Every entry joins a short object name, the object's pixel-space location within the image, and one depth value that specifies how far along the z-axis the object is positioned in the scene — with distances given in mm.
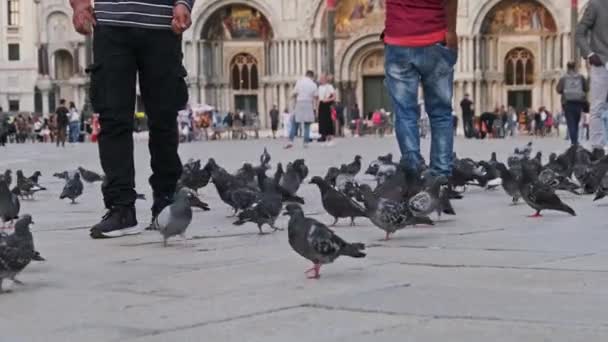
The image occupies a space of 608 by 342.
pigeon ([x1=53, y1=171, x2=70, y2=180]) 11166
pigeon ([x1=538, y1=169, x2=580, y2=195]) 9258
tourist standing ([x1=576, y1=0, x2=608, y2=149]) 11742
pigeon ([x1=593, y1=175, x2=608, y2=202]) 8484
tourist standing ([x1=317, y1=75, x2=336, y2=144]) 27312
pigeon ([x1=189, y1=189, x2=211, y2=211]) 8115
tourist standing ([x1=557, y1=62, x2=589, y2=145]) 17828
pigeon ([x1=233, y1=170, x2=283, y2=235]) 6832
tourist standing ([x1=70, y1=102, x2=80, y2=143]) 39766
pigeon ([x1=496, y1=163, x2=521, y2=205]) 8562
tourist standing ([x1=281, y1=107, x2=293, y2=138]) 42725
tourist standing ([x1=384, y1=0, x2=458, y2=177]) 7941
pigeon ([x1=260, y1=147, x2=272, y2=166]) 13017
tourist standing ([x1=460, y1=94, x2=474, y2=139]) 39719
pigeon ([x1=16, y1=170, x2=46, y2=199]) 10547
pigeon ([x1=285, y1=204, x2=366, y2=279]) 4895
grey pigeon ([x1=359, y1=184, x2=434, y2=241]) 6312
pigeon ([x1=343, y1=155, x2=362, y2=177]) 10327
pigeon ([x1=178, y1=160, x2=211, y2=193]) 9865
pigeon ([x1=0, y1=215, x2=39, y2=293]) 4707
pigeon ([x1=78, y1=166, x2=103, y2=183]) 12117
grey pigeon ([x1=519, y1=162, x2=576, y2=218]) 7570
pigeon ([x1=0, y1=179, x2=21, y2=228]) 7660
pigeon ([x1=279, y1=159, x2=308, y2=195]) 8923
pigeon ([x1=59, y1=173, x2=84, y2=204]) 9977
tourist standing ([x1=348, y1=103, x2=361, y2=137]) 45719
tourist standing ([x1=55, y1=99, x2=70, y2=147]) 35375
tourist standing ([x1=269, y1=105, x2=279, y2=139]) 47219
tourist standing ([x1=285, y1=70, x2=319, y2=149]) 26297
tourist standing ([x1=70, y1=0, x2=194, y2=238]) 6691
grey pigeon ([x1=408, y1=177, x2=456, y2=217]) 6855
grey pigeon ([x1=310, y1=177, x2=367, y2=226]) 7023
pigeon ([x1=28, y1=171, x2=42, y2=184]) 11148
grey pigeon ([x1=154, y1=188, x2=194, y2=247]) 6195
